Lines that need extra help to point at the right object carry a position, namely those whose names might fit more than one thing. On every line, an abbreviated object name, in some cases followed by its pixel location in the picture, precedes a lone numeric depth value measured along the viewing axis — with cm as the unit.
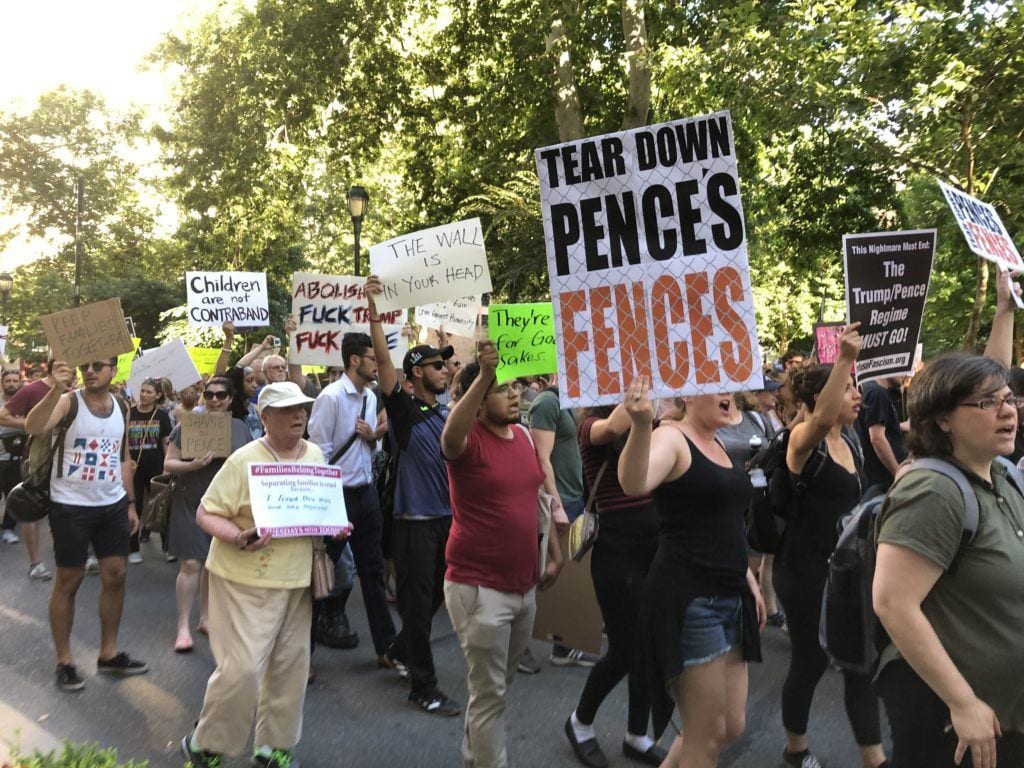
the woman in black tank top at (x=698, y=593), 332
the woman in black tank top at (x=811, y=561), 399
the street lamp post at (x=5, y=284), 3135
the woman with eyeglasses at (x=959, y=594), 237
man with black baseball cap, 504
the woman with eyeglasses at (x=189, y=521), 617
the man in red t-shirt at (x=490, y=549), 381
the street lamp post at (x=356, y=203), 1472
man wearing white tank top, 540
